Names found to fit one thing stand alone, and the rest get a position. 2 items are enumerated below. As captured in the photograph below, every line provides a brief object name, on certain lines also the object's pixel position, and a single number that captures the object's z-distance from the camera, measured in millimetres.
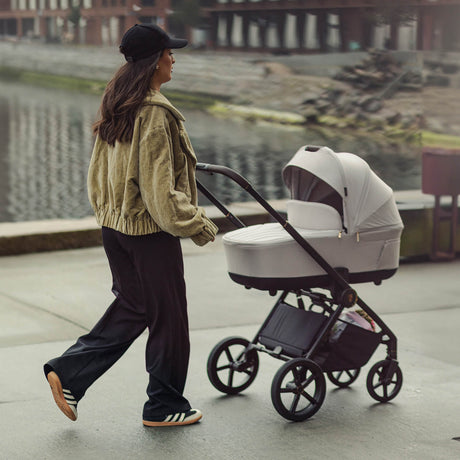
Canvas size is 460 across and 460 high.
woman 4262
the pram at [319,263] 4703
